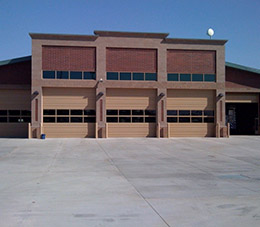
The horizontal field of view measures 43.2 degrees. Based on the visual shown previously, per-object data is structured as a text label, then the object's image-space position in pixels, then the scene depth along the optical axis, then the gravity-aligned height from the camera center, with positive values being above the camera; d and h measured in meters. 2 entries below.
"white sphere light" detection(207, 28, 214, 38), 34.21 +9.16
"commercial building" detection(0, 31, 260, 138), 30.62 +3.07
